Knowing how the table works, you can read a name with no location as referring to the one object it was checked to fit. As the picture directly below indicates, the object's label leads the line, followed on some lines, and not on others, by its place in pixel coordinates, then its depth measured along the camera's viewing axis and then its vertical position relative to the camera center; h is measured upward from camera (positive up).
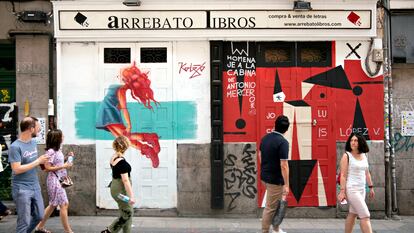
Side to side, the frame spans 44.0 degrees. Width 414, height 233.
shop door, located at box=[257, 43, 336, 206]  9.95 -0.20
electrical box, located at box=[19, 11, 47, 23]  9.80 +1.92
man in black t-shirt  7.62 -0.80
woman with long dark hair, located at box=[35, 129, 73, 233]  7.89 -0.90
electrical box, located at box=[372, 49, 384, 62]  9.90 +1.14
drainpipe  10.05 -0.51
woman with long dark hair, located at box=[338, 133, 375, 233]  7.42 -0.97
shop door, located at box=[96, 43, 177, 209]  9.87 -0.40
